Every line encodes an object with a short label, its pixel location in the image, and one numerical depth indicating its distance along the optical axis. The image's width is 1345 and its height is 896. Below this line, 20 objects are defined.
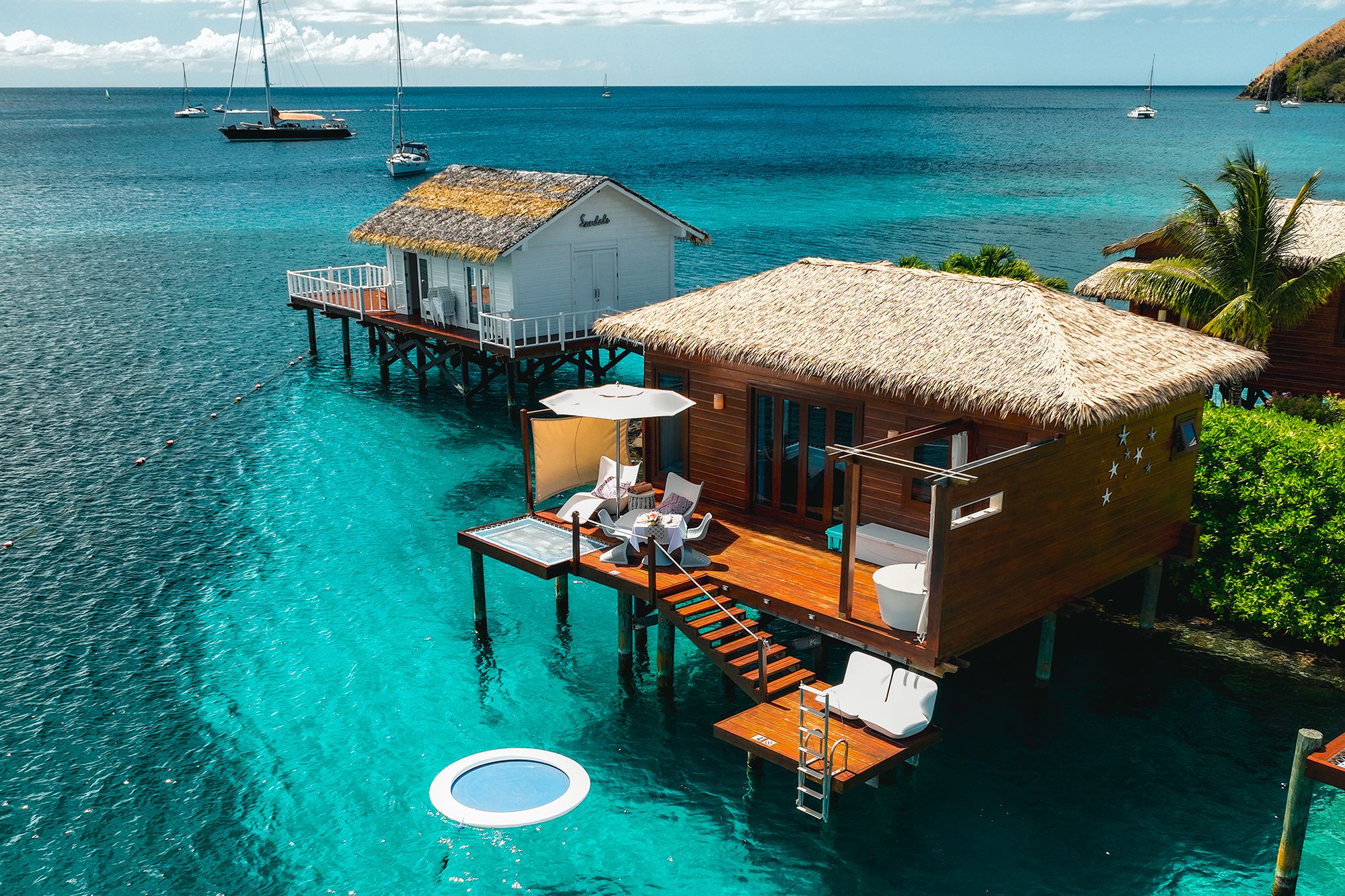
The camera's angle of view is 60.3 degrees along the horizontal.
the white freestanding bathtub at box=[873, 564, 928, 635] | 14.21
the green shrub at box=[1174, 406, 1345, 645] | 17.94
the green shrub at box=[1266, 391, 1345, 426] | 23.19
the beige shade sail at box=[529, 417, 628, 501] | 19.52
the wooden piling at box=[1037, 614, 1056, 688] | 16.94
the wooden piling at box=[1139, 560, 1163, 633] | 18.79
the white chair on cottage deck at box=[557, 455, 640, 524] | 18.59
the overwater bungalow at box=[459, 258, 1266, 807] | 14.34
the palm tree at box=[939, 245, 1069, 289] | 29.28
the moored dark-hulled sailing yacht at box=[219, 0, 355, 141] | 150.50
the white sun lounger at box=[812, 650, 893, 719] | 14.15
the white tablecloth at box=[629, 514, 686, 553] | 17.14
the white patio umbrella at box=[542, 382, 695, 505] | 17.62
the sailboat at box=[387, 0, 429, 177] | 108.00
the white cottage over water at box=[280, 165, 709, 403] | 31.89
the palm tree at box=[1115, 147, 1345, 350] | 22.81
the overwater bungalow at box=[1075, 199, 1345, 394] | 25.58
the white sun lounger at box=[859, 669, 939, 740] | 13.78
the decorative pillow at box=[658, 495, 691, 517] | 18.44
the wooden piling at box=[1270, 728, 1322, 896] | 12.05
